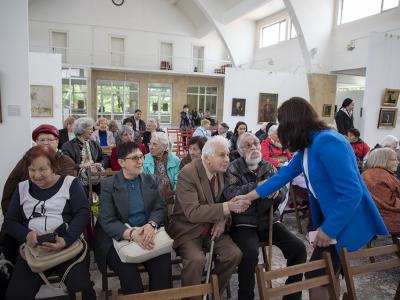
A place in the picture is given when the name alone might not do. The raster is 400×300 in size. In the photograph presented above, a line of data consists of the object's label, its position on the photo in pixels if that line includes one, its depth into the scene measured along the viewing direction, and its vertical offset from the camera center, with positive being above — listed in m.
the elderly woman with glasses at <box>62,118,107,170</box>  4.00 -0.57
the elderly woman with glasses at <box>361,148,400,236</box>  3.12 -0.70
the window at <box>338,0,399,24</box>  10.95 +3.76
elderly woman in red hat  2.29 -0.57
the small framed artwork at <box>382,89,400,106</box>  7.72 +0.41
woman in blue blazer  1.75 -0.40
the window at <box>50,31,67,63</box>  17.56 +3.22
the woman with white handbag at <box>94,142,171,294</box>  2.19 -0.86
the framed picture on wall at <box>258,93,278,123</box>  11.69 +0.09
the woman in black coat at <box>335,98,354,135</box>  7.01 -0.10
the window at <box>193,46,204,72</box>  20.25 +3.11
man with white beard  2.46 -0.96
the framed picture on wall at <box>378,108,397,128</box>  7.81 -0.09
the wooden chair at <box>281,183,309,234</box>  4.11 -1.22
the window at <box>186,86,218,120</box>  19.64 +0.54
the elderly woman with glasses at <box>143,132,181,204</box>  3.35 -0.61
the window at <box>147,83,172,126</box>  18.87 +0.16
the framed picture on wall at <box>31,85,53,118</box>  9.12 -0.01
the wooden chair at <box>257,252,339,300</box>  1.53 -0.86
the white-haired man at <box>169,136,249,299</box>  2.34 -0.81
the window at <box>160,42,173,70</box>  18.89 +2.95
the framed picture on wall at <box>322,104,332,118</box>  12.16 +0.06
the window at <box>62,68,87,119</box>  16.58 +0.52
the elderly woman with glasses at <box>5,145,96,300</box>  2.05 -0.80
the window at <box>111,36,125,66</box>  18.62 +3.11
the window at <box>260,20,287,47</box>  16.67 +4.13
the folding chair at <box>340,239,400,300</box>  1.76 -0.86
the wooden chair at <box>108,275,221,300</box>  1.38 -0.83
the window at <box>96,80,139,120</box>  18.12 +0.28
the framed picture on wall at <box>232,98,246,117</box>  11.05 +0.04
